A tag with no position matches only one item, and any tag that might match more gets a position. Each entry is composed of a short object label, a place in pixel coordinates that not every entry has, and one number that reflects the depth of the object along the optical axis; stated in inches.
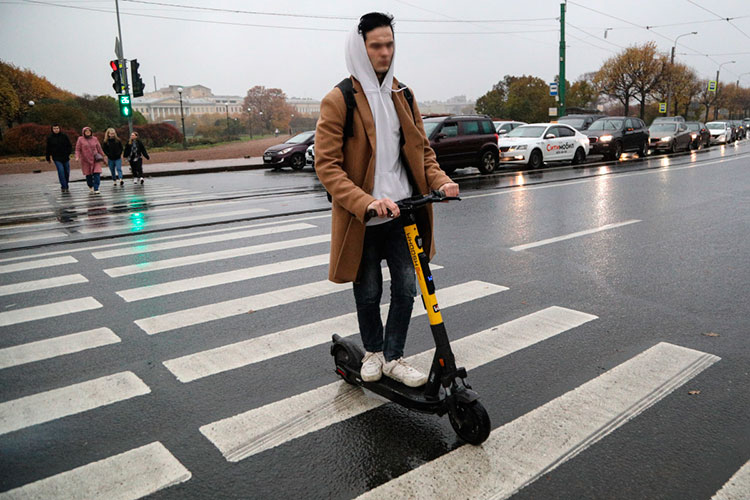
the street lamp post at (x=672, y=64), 2089.2
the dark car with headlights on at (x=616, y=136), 932.0
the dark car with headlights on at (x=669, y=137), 1125.1
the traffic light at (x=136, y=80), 879.7
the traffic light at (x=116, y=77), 880.9
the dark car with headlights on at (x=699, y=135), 1230.9
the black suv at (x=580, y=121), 1037.5
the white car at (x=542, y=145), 794.2
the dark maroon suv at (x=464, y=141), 708.0
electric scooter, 115.3
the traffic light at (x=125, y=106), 892.6
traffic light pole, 886.4
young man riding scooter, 119.4
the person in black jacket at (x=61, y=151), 681.6
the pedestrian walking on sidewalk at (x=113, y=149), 728.3
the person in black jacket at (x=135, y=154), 768.3
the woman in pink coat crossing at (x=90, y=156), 653.9
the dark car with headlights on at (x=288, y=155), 935.7
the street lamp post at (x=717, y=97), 3378.4
